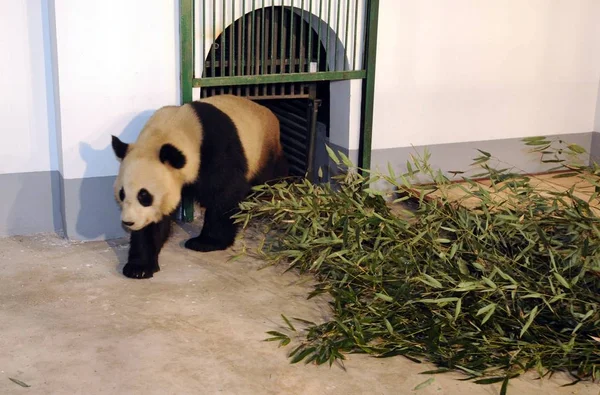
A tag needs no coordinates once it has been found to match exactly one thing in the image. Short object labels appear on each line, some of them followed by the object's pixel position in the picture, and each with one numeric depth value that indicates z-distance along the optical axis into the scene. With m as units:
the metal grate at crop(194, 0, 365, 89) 5.18
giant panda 4.46
